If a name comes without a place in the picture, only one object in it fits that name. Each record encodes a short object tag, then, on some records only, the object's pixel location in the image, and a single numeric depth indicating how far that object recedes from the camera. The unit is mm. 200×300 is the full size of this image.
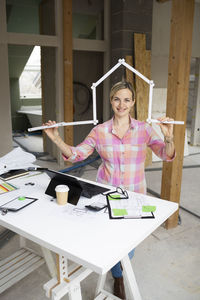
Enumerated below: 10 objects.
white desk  1206
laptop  1670
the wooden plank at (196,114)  6653
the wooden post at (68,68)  4602
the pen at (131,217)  1514
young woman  1947
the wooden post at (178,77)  2576
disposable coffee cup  1633
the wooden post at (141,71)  4938
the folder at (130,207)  1534
